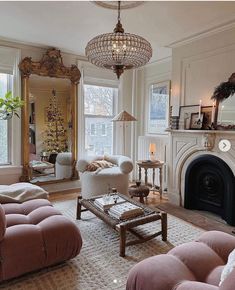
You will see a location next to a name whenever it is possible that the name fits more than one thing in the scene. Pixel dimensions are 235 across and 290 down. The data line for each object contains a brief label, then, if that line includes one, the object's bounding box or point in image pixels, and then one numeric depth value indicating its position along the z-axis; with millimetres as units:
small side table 4168
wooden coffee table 2312
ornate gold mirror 4215
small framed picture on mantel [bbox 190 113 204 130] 3507
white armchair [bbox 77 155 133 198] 3861
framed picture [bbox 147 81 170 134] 4715
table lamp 4461
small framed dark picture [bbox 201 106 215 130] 3406
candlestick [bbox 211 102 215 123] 3341
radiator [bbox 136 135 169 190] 4574
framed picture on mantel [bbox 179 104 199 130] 3665
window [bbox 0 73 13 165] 4035
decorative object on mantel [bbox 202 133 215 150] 3303
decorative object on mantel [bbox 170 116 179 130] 3855
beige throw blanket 2609
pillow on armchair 4035
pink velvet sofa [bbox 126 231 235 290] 1314
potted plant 3637
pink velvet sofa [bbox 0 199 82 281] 1808
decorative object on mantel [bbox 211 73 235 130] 3133
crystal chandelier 2203
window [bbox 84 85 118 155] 4910
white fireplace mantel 3160
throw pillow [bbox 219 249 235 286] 1175
